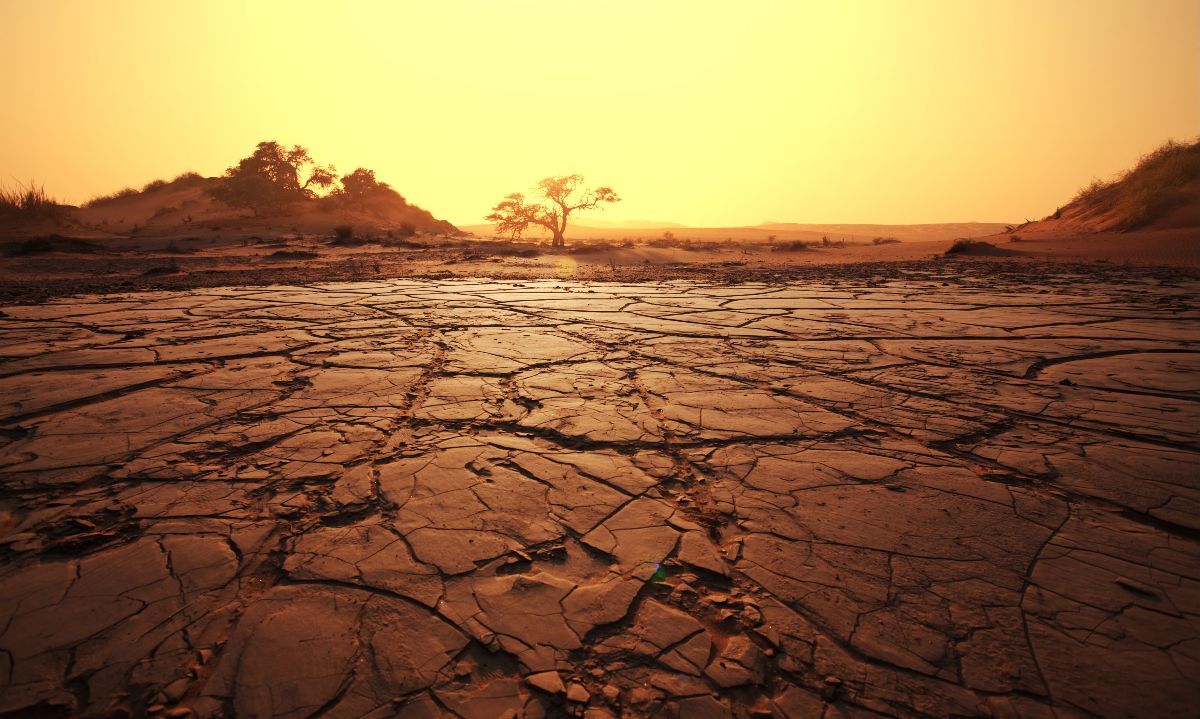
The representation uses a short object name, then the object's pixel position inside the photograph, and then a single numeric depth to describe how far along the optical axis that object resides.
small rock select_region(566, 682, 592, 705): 1.00
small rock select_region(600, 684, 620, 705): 1.00
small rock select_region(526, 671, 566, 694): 1.01
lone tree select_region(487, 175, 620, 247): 21.41
